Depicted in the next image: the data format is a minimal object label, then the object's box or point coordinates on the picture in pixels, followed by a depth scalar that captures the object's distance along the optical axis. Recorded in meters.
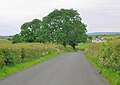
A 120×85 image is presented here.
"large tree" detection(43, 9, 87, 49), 63.79
